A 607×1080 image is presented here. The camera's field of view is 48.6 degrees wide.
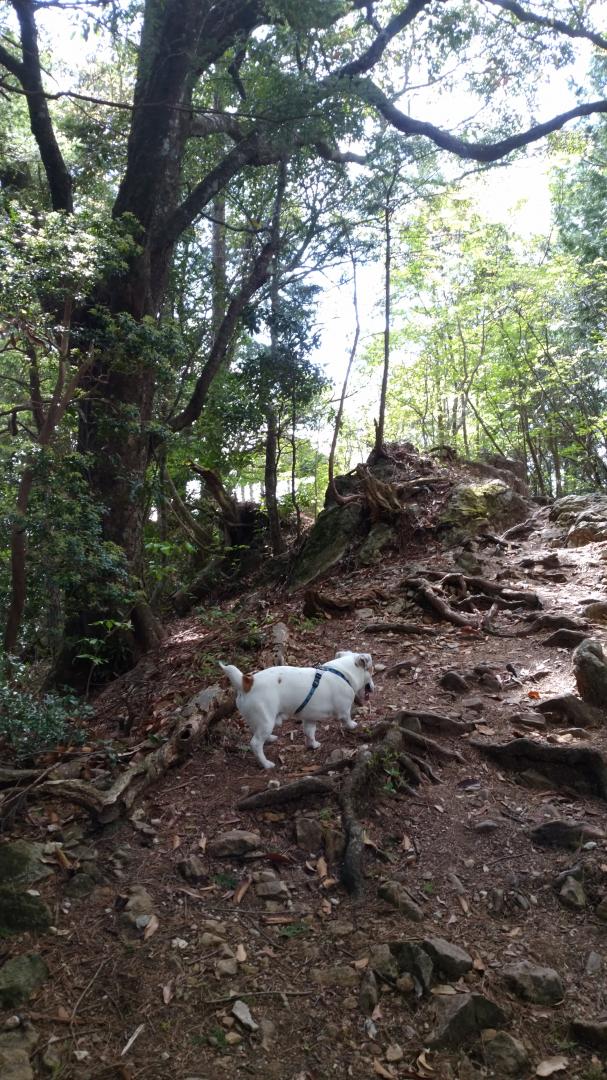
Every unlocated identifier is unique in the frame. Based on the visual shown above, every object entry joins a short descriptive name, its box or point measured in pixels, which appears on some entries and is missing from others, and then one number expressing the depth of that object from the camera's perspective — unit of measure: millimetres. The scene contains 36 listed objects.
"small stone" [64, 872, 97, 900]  3721
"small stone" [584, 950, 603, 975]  3416
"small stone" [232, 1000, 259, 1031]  3032
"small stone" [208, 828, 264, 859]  4105
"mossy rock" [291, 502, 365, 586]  12117
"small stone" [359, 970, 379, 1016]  3178
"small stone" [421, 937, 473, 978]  3346
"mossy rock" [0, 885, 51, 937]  3488
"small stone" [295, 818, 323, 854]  4219
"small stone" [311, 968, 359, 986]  3305
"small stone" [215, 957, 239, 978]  3290
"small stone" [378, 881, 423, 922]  3721
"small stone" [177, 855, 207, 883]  3914
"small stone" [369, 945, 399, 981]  3344
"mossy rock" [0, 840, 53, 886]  3727
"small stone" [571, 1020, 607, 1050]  2994
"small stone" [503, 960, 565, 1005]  3240
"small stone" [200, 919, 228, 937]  3532
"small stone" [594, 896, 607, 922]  3751
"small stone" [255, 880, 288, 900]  3836
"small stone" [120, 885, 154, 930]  3525
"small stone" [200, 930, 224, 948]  3449
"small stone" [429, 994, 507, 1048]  3029
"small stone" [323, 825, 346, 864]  4148
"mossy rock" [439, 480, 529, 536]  12242
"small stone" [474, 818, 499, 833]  4496
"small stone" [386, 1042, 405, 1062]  2967
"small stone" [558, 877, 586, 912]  3827
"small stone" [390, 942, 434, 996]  3301
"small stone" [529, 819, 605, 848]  4273
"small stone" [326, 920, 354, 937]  3598
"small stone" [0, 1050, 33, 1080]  2713
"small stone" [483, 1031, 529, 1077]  2904
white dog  4809
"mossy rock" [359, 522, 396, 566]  11859
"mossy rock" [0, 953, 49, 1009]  3068
